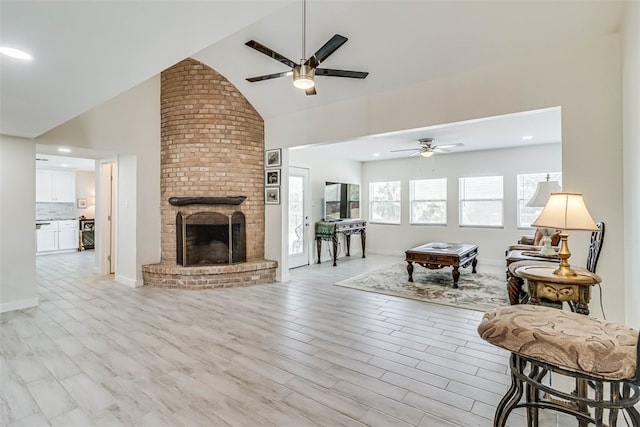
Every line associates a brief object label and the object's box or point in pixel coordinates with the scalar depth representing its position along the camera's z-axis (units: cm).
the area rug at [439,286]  434
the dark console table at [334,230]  704
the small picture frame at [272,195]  550
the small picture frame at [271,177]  550
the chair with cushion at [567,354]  126
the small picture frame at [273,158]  545
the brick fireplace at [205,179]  517
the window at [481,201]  722
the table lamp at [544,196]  376
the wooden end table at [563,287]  200
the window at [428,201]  796
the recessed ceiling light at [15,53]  176
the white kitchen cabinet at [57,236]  844
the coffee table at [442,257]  506
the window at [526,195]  682
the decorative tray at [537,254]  354
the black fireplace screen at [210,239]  524
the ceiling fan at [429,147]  596
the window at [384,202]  869
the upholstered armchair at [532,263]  248
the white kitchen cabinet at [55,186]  895
